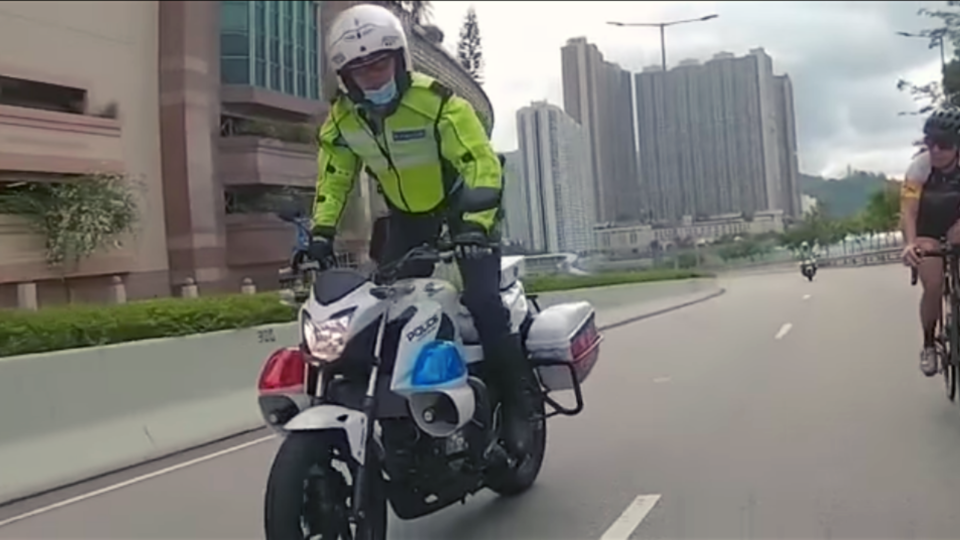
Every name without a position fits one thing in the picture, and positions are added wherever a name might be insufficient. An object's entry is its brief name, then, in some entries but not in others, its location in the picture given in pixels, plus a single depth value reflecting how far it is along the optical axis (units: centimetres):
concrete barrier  791
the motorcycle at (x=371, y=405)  446
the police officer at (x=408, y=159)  511
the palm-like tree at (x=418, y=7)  3192
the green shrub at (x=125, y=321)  850
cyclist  796
